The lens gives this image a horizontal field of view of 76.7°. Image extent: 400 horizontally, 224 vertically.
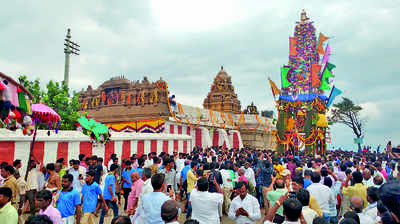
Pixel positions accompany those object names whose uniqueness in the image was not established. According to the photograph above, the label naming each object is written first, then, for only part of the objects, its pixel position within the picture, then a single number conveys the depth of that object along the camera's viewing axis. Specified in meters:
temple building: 23.19
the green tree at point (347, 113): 38.38
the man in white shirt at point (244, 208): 3.88
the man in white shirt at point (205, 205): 3.73
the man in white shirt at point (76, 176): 6.43
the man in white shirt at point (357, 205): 3.35
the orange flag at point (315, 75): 23.05
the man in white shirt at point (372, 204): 3.27
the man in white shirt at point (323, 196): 4.34
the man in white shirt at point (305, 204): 3.32
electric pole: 26.48
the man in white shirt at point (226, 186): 6.97
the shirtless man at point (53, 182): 5.42
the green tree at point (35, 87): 18.42
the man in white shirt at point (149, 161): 10.02
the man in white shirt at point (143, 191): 3.88
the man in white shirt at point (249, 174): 7.24
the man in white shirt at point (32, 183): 6.73
